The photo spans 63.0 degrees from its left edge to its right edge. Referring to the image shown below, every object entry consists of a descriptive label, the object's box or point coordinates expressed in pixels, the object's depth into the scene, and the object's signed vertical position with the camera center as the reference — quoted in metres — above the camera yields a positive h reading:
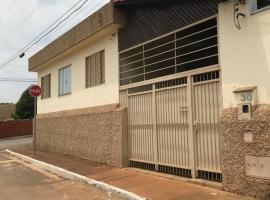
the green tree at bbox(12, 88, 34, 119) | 23.42 +0.70
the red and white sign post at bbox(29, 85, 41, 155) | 9.49 +1.00
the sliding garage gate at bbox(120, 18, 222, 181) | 4.79 +0.03
